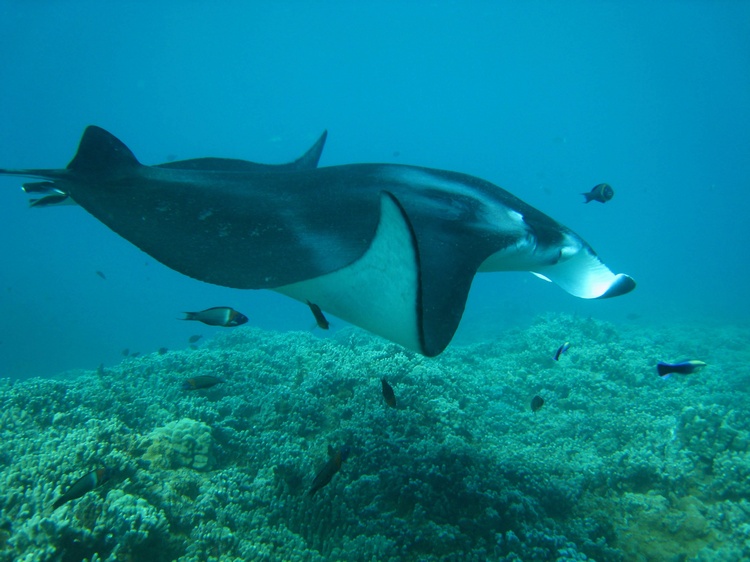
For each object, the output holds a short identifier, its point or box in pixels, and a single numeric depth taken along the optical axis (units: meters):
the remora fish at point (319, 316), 3.29
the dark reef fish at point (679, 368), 3.67
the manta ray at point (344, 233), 2.02
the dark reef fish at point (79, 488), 2.76
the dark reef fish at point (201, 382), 4.60
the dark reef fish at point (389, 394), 3.61
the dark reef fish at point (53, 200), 2.99
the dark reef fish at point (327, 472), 2.82
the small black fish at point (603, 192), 7.22
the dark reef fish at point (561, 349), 4.68
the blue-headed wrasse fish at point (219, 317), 4.23
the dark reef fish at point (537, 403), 4.59
